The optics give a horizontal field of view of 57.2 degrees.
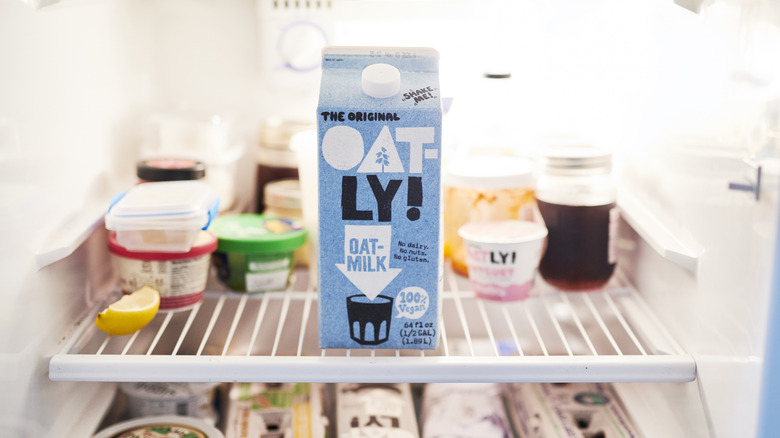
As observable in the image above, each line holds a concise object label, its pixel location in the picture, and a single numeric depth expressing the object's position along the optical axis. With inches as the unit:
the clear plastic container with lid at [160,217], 40.6
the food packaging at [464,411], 45.0
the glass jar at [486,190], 44.9
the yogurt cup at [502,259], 41.3
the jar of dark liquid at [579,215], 44.2
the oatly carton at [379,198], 34.9
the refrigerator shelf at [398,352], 36.2
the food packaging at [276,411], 44.1
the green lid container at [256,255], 44.3
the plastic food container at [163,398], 45.3
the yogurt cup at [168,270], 41.5
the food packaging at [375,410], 43.8
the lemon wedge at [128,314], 38.7
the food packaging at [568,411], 43.9
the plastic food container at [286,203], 50.1
